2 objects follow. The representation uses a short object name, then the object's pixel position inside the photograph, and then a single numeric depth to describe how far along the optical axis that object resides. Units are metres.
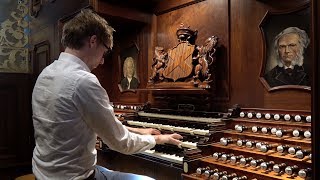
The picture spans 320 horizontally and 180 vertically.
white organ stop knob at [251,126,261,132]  2.16
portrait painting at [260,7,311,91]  2.16
